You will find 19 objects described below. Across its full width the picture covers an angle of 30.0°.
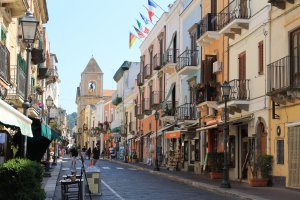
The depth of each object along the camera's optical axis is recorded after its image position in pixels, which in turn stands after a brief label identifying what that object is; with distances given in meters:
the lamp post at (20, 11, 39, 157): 13.78
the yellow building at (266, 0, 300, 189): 19.81
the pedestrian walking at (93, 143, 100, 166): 36.63
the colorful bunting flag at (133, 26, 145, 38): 46.94
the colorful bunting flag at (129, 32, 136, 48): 49.62
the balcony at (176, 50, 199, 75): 33.34
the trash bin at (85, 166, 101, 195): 17.86
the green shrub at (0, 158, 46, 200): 9.95
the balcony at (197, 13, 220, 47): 28.44
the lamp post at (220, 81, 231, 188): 20.78
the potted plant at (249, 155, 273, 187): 21.61
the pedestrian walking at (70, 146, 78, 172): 29.16
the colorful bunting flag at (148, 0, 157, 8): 39.38
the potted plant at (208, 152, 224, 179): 27.06
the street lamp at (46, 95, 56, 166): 33.69
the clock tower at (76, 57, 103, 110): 122.88
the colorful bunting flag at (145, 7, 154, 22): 40.44
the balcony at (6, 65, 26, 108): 22.84
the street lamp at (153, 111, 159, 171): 35.97
